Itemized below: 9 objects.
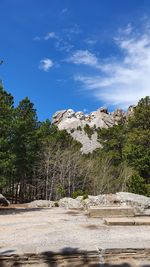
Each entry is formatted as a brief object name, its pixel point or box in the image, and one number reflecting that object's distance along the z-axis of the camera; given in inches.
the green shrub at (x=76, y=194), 656.0
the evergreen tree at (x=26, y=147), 766.5
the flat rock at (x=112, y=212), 294.4
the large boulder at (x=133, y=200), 368.5
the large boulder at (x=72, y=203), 441.8
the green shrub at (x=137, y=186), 573.3
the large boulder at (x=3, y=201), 526.6
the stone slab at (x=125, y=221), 243.2
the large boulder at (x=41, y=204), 558.0
